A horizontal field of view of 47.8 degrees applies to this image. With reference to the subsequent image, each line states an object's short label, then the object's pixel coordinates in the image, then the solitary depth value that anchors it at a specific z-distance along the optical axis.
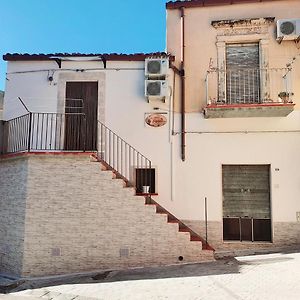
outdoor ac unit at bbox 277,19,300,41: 10.69
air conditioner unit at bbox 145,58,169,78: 10.81
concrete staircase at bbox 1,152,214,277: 9.19
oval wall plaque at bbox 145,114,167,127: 11.18
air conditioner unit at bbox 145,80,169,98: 10.74
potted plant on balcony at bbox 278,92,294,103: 10.29
